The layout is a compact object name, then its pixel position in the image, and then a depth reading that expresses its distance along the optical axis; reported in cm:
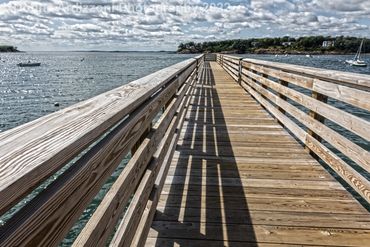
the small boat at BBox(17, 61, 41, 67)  9350
